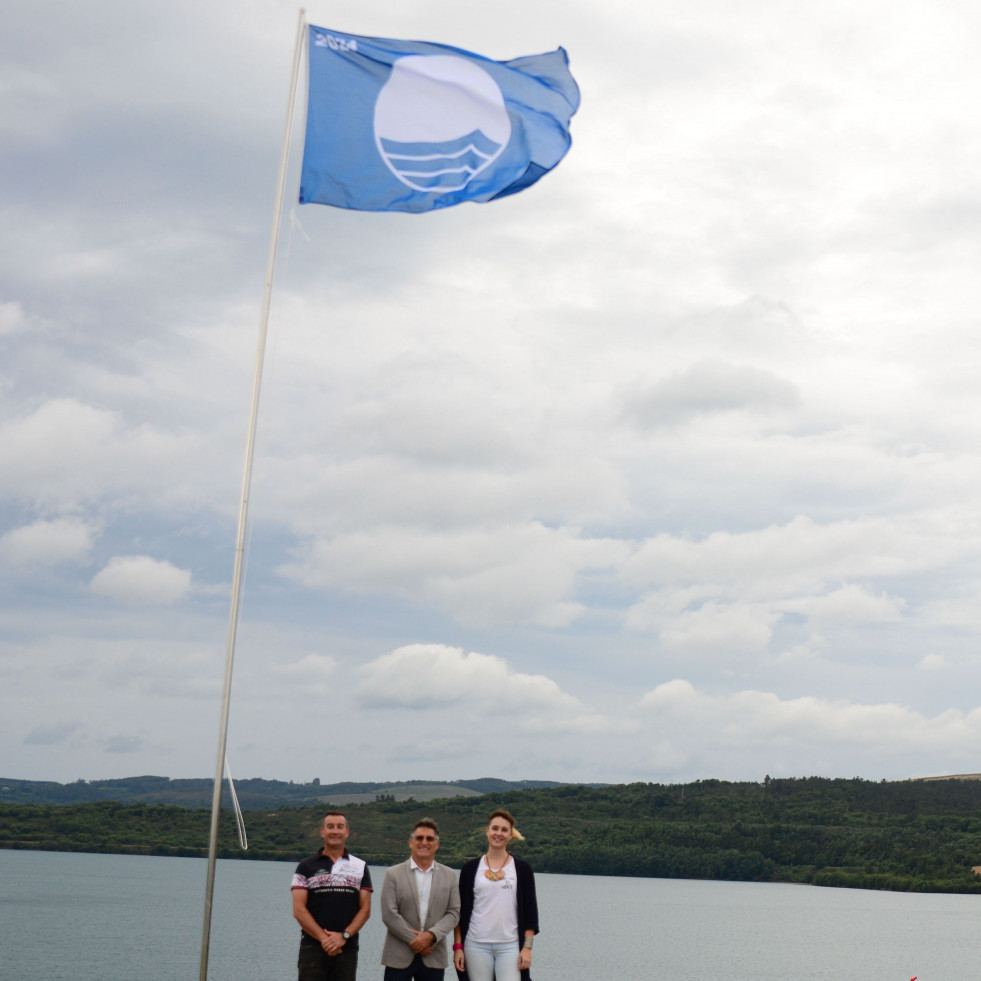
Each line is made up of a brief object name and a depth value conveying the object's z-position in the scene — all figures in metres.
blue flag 12.20
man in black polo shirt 10.22
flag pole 10.54
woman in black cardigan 10.30
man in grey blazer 10.37
